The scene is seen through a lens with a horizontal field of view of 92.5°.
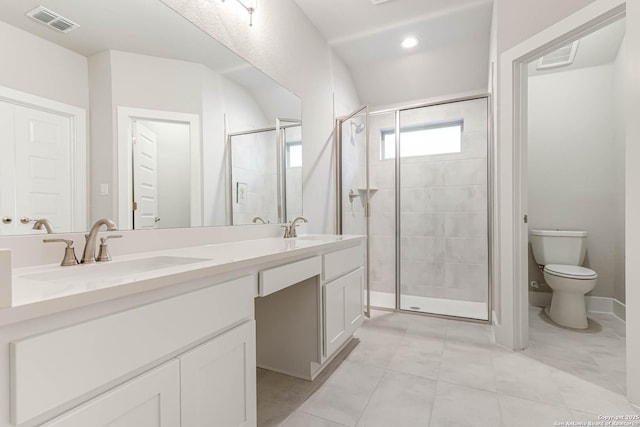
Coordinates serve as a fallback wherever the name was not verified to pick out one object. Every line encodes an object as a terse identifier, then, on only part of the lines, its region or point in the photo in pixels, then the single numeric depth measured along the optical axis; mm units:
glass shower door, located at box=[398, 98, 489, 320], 2885
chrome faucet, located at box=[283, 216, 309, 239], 2104
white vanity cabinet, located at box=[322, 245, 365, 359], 1672
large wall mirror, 925
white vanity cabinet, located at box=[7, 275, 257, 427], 558
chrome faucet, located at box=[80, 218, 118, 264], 1002
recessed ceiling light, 2805
